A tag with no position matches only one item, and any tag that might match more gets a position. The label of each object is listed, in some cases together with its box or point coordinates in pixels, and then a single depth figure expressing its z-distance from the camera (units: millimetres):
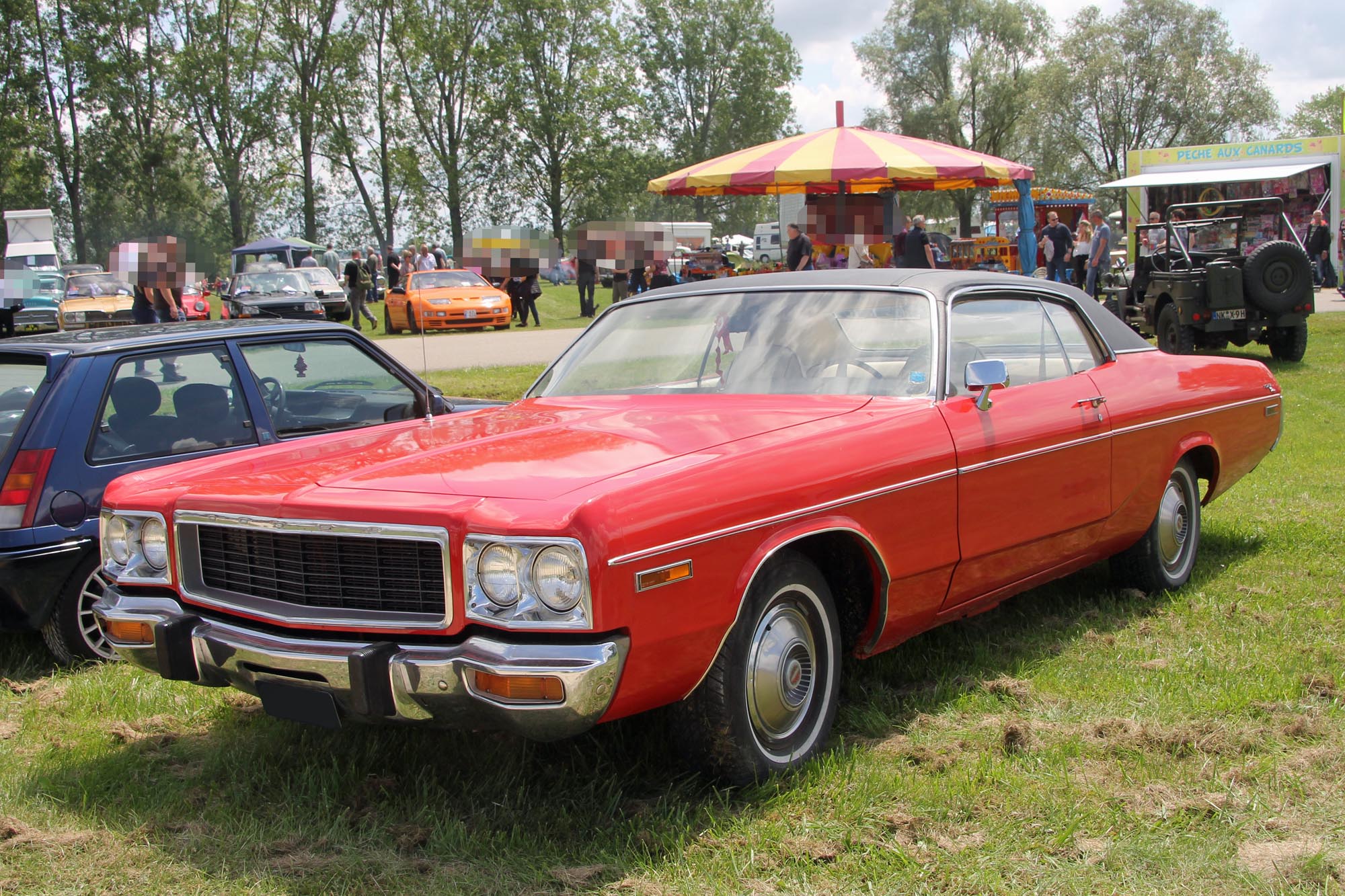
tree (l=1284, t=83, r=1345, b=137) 75031
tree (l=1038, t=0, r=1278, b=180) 51312
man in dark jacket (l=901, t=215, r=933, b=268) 15508
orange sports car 23031
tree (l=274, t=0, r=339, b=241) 50719
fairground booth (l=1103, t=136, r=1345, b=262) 25750
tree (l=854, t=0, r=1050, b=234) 55906
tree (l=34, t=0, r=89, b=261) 48781
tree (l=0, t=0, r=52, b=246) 48406
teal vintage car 27250
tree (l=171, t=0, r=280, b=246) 49906
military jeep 12922
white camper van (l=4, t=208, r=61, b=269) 41062
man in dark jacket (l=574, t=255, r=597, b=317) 26250
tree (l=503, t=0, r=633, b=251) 54406
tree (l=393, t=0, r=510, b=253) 52938
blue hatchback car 4516
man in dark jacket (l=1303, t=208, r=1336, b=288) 23422
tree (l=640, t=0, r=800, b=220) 68188
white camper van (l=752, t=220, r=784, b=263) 55531
